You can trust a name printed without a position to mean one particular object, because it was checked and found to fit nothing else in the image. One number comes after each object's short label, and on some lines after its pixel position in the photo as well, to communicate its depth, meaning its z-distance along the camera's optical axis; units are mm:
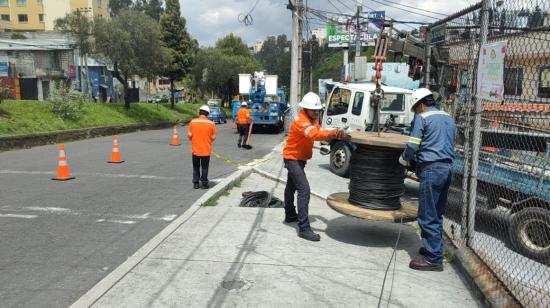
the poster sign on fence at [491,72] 4258
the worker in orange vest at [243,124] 17203
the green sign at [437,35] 7148
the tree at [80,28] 27156
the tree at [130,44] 27266
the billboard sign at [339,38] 47906
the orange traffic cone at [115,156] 12383
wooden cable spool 5090
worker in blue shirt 4625
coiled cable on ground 7484
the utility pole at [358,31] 23859
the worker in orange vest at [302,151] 5473
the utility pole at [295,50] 20297
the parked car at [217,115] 35656
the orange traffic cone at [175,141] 17723
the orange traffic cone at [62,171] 9719
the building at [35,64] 38625
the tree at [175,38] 39531
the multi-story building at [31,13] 66250
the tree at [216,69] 51375
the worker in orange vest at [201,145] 8836
